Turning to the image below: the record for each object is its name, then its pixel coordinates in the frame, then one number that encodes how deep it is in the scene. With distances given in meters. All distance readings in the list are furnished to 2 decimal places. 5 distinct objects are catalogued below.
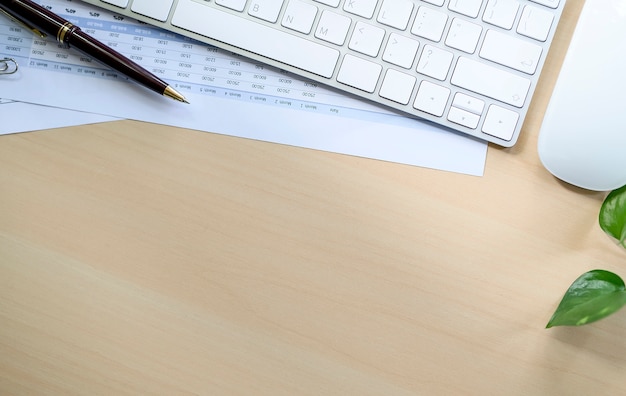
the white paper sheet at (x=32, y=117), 0.54
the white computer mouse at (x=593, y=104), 0.49
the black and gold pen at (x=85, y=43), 0.53
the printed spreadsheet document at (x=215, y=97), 0.54
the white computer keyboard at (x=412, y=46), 0.52
